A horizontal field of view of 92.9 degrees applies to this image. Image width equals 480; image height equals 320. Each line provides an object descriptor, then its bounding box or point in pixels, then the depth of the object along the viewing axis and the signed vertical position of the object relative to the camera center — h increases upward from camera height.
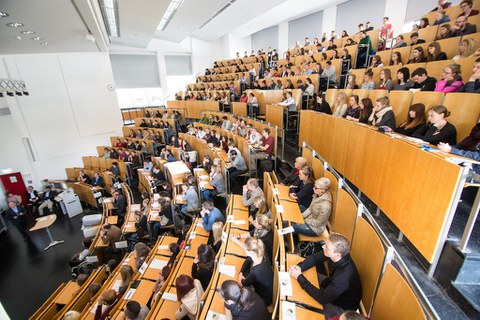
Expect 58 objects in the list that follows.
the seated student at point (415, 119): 2.75 -0.42
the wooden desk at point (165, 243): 3.89 -2.66
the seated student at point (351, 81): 4.82 +0.08
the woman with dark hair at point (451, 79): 2.95 +0.03
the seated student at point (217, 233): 3.55 -2.16
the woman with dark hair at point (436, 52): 4.03 +0.51
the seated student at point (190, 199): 4.95 -2.28
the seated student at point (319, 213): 2.74 -1.48
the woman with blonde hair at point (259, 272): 2.25 -1.74
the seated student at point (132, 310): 2.54 -2.34
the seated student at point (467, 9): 4.27 +1.31
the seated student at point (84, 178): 9.07 -3.24
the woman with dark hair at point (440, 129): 2.39 -0.47
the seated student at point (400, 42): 5.56 +1.00
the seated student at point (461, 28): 4.10 +0.94
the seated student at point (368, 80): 4.56 +0.08
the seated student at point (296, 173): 3.68 -1.44
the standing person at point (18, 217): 6.75 -3.45
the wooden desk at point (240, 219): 3.38 -1.95
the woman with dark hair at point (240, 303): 1.85 -1.69
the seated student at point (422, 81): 3.36 +0.02
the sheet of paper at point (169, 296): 2.76 -2.39
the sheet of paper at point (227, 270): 2.55 -1.96
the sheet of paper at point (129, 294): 3.11 -2.67
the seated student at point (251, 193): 3.70 -1.64
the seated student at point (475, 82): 2.67 -0.01
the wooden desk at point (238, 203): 3.90 -1.96
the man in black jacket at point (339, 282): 1.77 -1.50
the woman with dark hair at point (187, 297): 2.40 -2.11
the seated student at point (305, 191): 3.29 -1.46
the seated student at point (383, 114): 3.19 -0.41
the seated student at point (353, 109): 3.99 -0.41
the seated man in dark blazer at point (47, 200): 8.35 -3.79
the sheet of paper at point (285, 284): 1.82 -1.55
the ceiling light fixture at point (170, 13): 8.68 +3.15
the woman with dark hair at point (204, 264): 2.90 -2.16
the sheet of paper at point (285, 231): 2.32 -1.41
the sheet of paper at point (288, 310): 1.63 -1.57
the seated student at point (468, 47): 3.34 +0.48
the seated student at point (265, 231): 2.80 -1.71
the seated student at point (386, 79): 4.15 +0.08
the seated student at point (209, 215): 3.88 -2.07
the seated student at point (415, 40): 5.03 +0.92
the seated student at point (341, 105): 4.26 -0.36
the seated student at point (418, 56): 4.23 +0.49
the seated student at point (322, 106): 4.83 -0.43
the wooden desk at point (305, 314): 1.67 -1.62
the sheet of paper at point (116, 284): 3.58 -2.93
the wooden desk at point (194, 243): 3.57 -2.42
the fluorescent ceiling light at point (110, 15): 7.22 +2.69
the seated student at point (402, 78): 3.88 +0.08
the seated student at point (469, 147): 1.93 -0.57
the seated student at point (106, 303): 3.05 -2.76
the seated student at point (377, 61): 5.30 +0.51
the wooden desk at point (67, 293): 3.95 -3.43
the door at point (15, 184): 8.34 -3.17
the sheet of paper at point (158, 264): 3.62 -2.65
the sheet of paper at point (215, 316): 2.10 -2.00
